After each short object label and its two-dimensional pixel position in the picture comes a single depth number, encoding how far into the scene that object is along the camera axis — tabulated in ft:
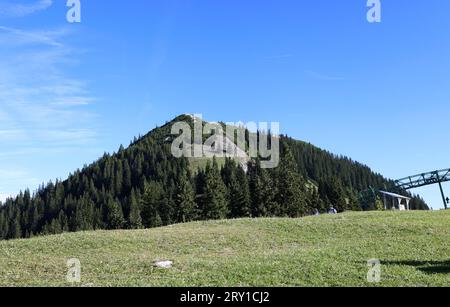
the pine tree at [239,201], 373.81
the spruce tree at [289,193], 344.69
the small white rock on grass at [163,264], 79.29
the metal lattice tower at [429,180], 299.77
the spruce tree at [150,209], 395.14
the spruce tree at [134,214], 412.36
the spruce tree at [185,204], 384.06
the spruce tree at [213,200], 355.97
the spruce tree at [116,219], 454.81
